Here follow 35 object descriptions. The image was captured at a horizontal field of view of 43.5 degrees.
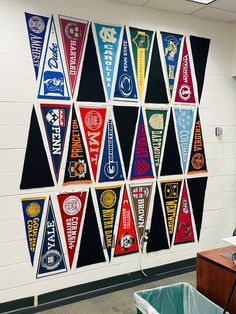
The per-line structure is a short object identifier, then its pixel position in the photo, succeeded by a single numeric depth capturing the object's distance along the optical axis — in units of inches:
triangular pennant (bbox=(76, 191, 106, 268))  117.5
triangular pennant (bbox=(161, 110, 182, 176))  133.2
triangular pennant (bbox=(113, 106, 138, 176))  122.2
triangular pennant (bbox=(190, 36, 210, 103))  137.1
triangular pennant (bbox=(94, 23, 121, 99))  116.1
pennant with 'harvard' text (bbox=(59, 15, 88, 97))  110.0
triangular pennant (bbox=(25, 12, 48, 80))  104.3
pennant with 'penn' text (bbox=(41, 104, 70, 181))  108.8
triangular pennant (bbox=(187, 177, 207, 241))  140.6
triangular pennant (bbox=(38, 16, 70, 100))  107.6
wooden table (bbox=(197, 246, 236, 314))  76.9
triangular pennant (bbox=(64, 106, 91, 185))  113.2
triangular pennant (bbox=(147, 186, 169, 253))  131.6
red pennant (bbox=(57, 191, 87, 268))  113.2
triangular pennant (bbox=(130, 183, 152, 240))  127.3
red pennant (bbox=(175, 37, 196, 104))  134.7
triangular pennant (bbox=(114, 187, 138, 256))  124.7
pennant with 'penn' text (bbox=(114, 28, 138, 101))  120.9
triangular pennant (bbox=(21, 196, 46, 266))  106.7
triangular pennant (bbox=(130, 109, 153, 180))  126.5
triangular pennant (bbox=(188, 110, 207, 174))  139.6
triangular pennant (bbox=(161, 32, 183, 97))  129.9
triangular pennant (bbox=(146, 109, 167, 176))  128.9
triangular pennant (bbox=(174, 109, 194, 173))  135.5
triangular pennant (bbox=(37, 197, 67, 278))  110.0
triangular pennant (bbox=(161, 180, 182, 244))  134.0
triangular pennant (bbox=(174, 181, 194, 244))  138.2
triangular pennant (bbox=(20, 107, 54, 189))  106.2
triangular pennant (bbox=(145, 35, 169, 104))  127.6
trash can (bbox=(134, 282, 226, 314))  83.0
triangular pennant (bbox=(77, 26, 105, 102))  114.2
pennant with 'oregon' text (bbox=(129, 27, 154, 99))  123.1
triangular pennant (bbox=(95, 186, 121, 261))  120.3
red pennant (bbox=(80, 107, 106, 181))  115.6
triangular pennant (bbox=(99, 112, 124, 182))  120.0
